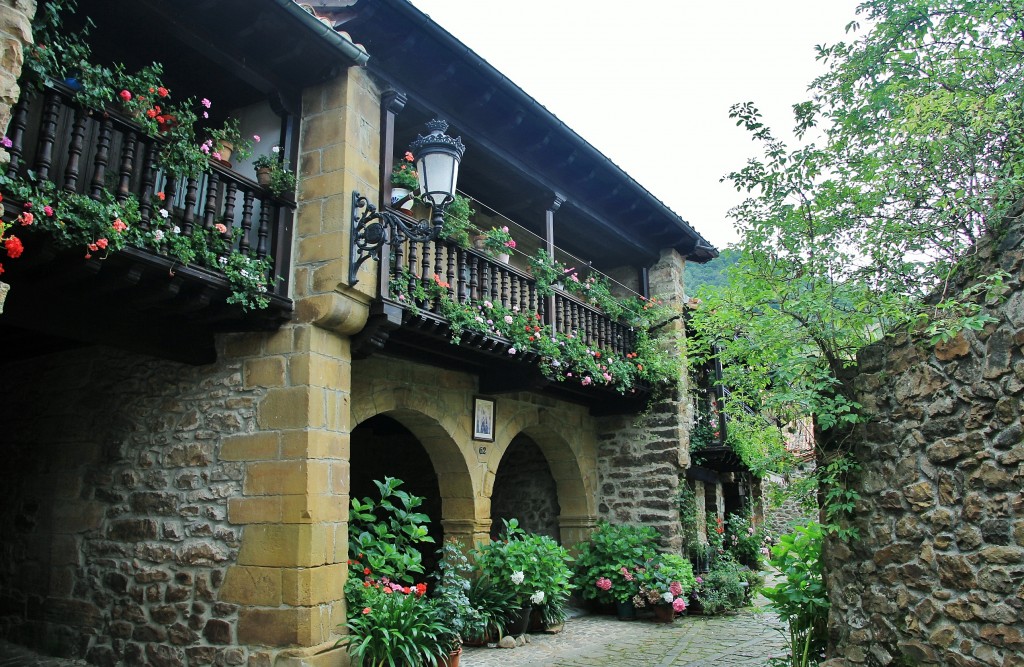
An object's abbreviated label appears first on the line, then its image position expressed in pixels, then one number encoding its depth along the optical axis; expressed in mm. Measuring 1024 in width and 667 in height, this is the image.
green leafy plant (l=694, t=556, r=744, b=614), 9259
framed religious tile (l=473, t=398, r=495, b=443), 7680
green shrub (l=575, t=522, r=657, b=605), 8914
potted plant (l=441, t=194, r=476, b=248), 6578
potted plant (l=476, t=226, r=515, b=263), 7281
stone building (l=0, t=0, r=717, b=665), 4938
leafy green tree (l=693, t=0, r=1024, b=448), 4598
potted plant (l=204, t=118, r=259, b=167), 5238
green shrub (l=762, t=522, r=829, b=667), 5109
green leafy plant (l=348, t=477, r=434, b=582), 5652
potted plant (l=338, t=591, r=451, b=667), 5074
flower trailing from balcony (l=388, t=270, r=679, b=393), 6168
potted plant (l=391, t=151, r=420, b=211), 6391
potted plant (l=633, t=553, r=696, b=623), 8633
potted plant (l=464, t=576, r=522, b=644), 7117
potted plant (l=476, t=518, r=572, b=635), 7312
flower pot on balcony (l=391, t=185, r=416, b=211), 6371
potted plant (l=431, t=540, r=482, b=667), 5559
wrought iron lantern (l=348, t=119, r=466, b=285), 5113
